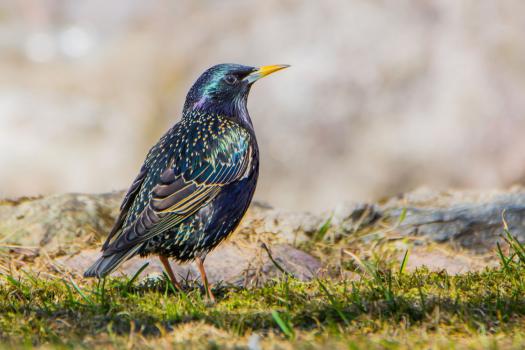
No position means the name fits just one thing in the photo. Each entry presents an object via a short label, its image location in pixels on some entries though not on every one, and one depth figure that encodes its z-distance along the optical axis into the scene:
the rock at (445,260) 11.51
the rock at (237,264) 10.91
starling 9.67
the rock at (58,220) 11.98
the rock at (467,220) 12.49
